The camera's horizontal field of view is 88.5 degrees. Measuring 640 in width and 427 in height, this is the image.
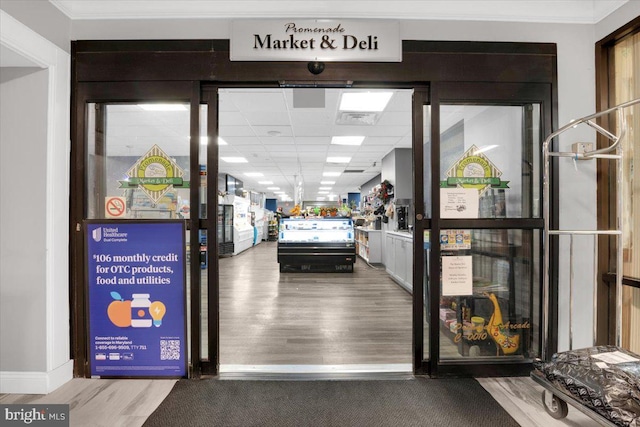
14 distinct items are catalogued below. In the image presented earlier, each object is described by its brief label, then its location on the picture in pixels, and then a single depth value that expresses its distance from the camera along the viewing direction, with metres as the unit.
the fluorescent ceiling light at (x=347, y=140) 6.34
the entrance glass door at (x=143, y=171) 2.65
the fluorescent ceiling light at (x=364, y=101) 4.10
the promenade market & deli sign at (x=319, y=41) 2.57
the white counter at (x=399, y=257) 5.37
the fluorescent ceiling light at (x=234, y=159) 8.65
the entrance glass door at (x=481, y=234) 2.61
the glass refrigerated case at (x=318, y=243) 7.16
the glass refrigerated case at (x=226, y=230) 10.16
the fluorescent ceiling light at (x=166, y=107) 2.66
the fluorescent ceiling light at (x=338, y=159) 8.50
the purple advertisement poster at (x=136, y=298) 2.58
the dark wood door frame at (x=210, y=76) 2.59
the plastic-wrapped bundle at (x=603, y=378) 1.64
